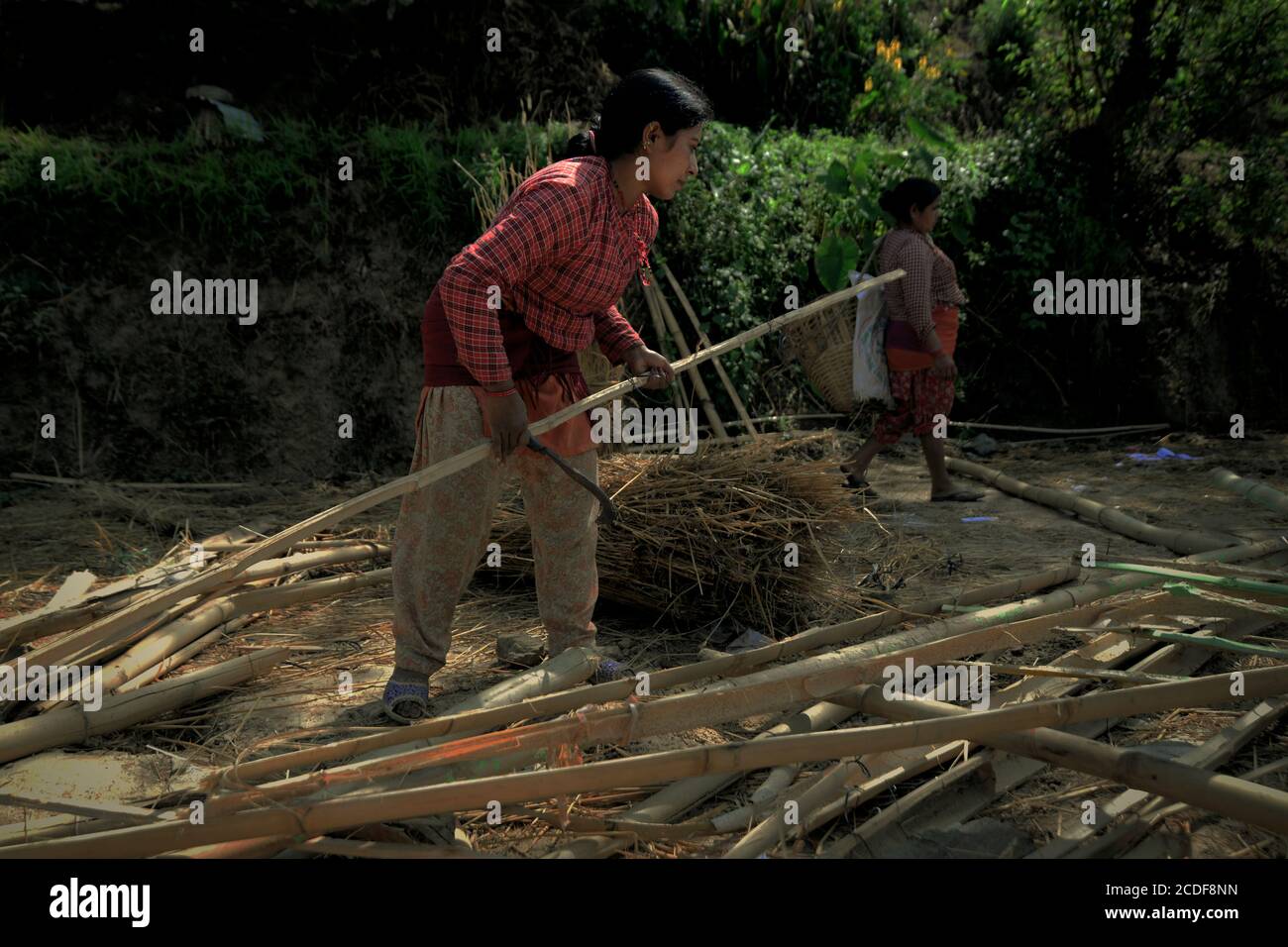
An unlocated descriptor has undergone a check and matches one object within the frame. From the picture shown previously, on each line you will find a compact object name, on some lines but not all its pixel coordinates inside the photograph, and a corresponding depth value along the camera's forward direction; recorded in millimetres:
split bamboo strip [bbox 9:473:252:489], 5066
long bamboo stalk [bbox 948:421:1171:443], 7309
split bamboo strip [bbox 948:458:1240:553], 4316
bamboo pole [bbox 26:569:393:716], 2902
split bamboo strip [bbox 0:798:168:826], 1984
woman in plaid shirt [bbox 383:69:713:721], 2553
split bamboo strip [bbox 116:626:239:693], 2883
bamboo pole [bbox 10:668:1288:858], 1821
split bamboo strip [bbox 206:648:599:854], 1902
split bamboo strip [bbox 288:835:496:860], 1971
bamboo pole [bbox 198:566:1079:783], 2109
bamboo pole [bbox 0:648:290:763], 2543
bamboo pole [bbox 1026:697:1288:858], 2033
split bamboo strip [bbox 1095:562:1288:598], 2502
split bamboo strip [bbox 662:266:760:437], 5642
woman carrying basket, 5316
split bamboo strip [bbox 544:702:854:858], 2064
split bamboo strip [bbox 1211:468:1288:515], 3607
